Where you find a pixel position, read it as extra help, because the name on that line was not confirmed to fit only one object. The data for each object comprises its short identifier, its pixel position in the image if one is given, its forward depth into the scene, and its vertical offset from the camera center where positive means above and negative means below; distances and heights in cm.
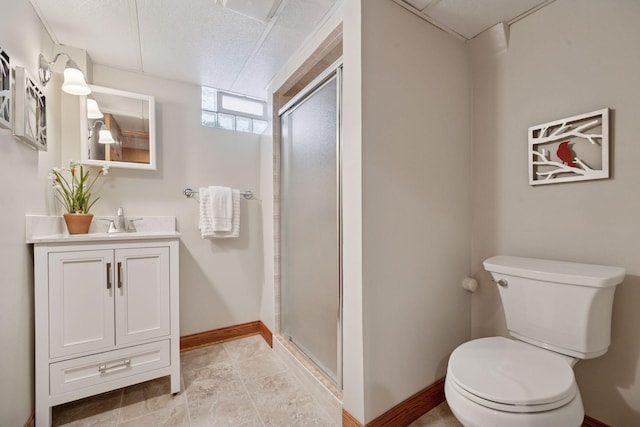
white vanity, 129 -52
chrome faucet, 177 -8
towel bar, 207 +16
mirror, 172 +57
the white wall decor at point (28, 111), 115 +47
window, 229 +89
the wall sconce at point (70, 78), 143 +73
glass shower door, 151 -10
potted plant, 154 +12
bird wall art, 120 +30
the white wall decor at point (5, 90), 103 +49
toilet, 85 -58
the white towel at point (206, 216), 207 -3
